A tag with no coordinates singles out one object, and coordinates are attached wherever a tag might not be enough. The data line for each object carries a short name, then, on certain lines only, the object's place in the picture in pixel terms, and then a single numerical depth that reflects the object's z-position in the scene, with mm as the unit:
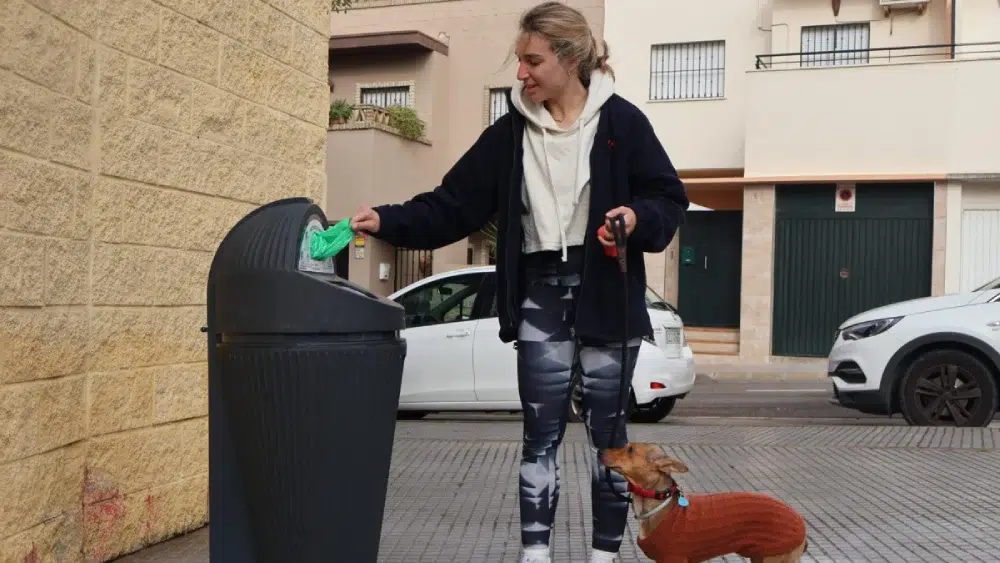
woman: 3988
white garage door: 22172
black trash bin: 3281
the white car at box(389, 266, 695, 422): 10969
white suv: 10086
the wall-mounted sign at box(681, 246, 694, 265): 25097
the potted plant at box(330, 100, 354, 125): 26569
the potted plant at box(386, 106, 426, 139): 27109
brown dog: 3867
